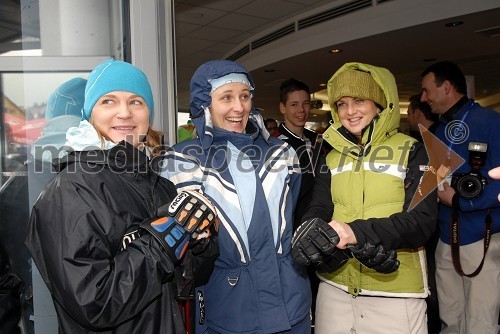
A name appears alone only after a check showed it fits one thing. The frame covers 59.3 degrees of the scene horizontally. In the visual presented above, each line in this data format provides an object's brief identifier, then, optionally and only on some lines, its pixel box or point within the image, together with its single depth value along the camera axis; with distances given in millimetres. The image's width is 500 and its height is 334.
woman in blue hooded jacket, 1657
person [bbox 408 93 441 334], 3260
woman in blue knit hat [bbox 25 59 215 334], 1178
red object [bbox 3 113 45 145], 1919
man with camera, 2594
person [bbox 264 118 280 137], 6351
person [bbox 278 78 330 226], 3402
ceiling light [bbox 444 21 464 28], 5679
